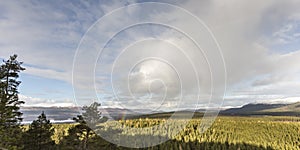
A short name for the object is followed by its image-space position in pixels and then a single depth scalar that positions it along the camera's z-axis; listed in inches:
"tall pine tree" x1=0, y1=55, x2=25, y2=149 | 820.6
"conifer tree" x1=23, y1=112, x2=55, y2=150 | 1137.4
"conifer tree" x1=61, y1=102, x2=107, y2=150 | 1060.9
